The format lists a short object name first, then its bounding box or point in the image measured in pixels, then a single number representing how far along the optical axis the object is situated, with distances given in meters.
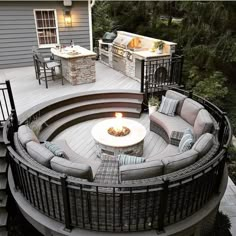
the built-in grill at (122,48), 8.63
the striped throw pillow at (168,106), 6.01
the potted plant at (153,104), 6.36
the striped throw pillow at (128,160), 3.82
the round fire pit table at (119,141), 5.00
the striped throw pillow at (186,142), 4.29
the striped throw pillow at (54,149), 4.07
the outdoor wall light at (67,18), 9.28
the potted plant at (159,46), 7.83
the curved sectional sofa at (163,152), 3.41
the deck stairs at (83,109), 5.95
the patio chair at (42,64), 7.13
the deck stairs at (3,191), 4.21
